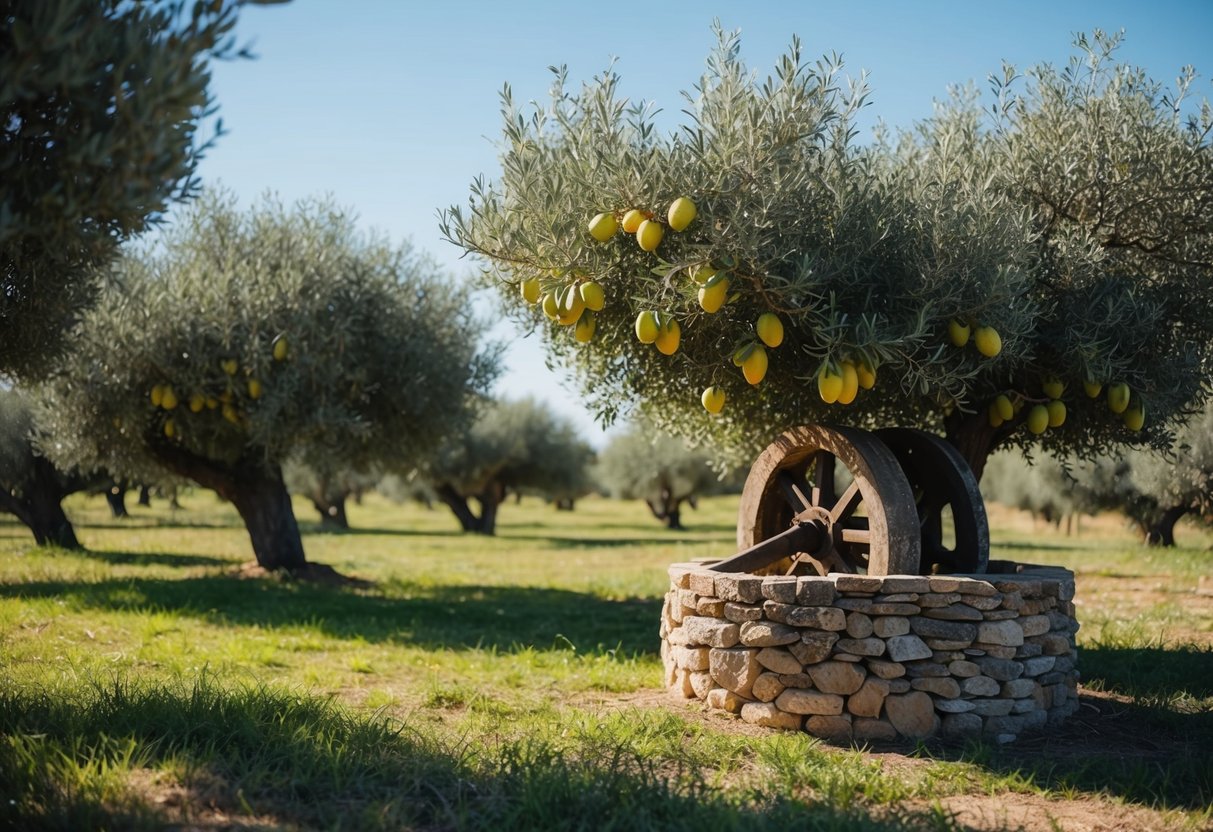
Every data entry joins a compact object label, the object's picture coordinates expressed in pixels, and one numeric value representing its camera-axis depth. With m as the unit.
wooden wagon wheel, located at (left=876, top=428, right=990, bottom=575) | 7.41
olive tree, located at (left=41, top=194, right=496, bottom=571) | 13.28
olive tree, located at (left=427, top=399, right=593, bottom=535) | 37.88
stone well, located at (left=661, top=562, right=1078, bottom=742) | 6.32
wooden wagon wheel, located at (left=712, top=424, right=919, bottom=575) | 6.85
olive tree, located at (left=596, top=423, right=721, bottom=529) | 42.66
